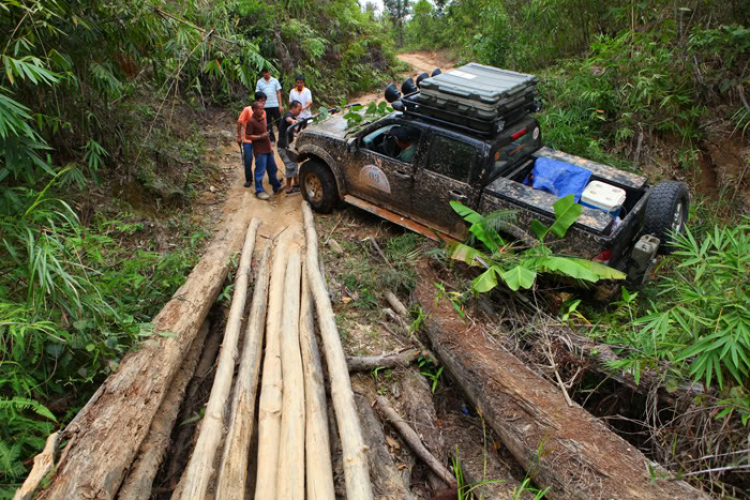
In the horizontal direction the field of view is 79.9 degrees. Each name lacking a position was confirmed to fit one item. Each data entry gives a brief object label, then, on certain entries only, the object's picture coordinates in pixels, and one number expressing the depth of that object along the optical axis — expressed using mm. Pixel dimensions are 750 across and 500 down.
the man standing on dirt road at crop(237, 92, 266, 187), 6882
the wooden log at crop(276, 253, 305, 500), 3011
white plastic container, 4906
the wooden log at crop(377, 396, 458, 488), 3517
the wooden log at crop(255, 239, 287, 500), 3033
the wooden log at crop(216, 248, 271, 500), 2938
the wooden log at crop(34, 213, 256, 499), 2801
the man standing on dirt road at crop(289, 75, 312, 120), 8453
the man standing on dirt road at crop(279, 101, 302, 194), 7539
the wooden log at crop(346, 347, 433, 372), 4375
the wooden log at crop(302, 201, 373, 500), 2914
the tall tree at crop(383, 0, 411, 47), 23206
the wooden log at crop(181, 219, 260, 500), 2922
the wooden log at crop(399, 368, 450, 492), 3715
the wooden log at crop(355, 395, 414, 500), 3199
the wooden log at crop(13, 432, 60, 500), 2650
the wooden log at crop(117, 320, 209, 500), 3039
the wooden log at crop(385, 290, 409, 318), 5071
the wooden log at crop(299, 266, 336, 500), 2982
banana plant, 4352
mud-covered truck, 4809
